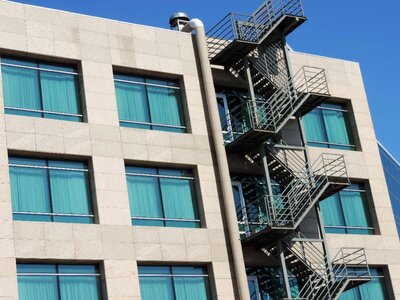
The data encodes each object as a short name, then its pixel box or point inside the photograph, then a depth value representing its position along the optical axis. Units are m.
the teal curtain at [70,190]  37.56
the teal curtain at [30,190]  36.59
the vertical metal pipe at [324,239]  42.12
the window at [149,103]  41.44
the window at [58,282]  35.09
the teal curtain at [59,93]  39.34
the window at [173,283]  38.06
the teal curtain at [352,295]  44.38
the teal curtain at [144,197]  39.47
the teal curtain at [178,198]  40.50
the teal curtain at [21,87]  38.41
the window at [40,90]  38.53
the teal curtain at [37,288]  34.88
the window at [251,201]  42.69
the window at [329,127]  47.62
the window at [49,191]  36.72
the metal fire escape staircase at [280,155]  41.72
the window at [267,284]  41.84
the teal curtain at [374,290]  45.22
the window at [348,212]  45.81
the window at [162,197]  39.56
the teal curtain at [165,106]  42.28
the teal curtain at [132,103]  41.28
